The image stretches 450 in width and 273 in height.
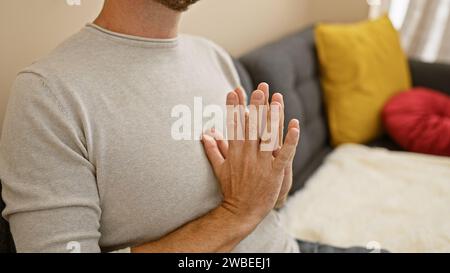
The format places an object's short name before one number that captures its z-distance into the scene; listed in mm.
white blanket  1067
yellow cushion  1544
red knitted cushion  1464
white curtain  1921
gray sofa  1262
